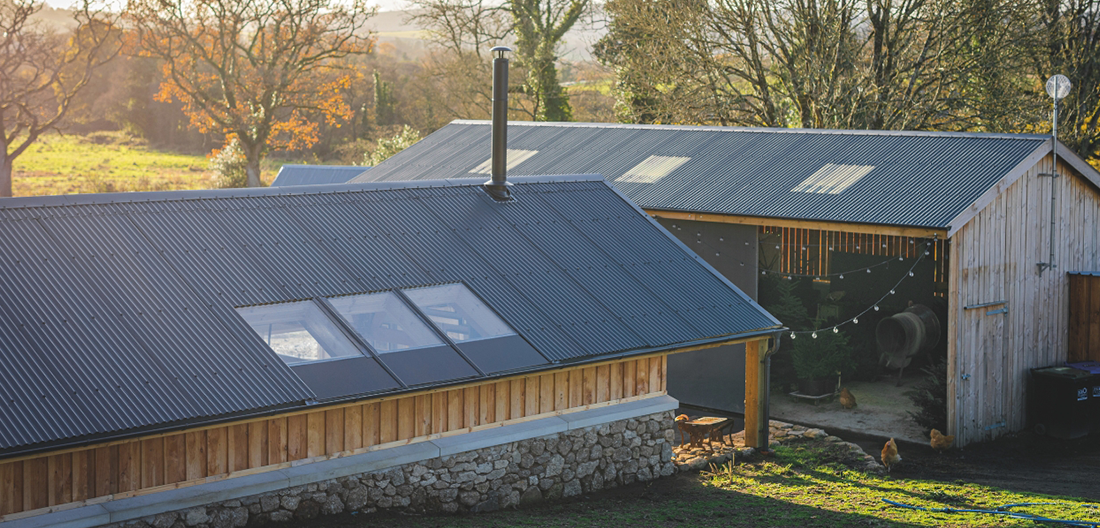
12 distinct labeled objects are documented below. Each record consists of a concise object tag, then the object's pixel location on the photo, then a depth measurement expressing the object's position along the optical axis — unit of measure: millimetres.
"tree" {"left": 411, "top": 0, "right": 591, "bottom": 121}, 37062
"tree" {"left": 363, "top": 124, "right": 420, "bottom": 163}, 33812
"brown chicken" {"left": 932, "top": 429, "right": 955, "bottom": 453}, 12578
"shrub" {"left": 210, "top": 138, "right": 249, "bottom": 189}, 35844
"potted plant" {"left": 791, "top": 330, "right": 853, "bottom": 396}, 15570
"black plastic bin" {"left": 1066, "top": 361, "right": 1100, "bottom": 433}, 13570
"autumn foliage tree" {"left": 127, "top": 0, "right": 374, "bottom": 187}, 34656
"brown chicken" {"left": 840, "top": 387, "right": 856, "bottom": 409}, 15148
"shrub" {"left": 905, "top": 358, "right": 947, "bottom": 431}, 13219
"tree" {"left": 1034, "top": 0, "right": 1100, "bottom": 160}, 24719
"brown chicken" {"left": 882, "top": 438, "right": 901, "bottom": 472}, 11695
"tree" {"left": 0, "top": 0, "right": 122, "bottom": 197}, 29719
